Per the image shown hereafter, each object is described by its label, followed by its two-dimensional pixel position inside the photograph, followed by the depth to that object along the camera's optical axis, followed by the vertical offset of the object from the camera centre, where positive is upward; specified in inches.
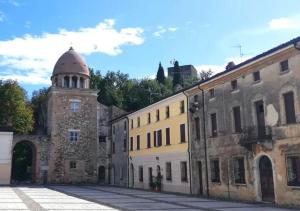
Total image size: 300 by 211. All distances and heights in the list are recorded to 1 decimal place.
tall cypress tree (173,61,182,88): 3464.6 +841.0
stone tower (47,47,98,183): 1947.6 +255.8
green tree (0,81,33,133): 2292.1 +382.0
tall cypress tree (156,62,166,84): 3641.7 +921.3
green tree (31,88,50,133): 2717.0 +462.8
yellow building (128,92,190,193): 1269.7 +92.4
